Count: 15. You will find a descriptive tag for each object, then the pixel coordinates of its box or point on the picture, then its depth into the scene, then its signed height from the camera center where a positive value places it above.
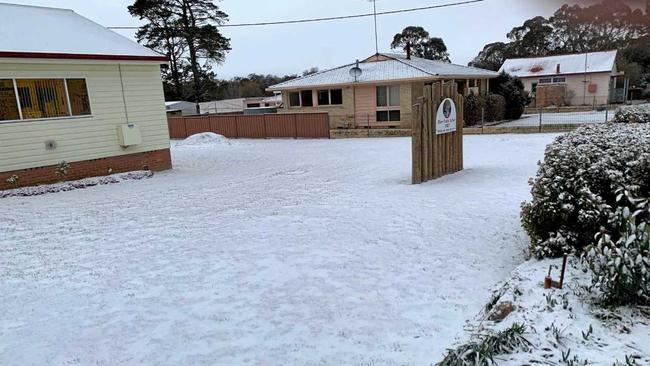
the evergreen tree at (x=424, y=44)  53.75 +6.30
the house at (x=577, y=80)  34.78 +0.81
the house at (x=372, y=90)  23.50 +0.68
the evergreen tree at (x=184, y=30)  35.16 +6.26
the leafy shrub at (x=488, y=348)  2.81 -1.56
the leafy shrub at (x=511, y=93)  26.47 +0.09
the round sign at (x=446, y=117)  10.09 -0.41
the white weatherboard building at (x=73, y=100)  11.27 +0.50
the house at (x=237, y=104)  40.13 +0.53
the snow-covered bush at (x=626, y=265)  3.27 -1.24
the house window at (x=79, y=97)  12.30 +0.58
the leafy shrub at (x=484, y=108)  22.45 -0.59
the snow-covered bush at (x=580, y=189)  4.44 -0.96
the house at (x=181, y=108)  34.34 +0.38
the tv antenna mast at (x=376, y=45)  28.67 +3.55
